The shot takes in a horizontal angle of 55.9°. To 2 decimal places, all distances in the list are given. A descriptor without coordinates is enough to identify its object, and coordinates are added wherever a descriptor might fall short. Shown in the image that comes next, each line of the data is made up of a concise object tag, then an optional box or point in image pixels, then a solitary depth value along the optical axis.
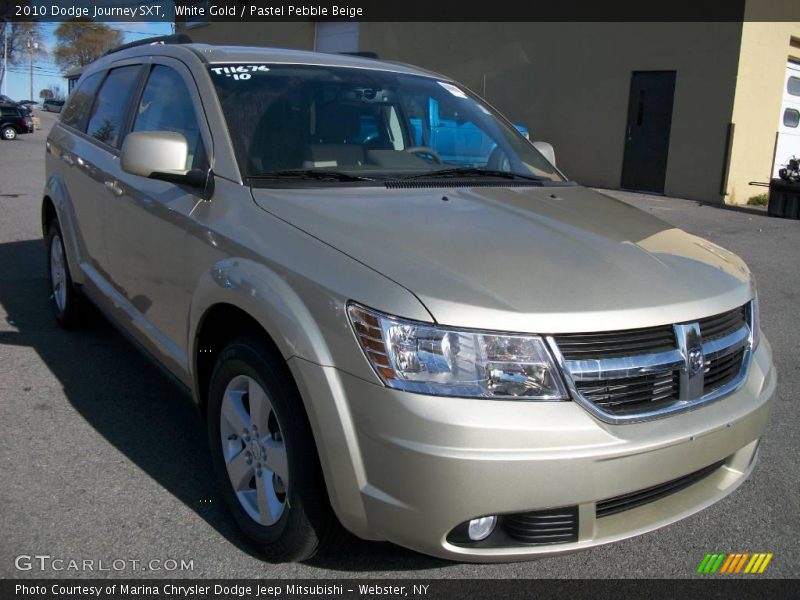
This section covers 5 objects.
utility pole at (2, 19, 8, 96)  66.82
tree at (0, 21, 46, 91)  68.61
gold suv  2.12
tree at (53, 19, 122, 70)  81.38
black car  29.62
